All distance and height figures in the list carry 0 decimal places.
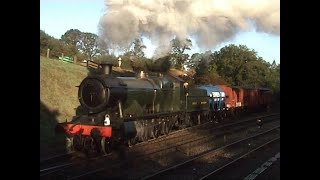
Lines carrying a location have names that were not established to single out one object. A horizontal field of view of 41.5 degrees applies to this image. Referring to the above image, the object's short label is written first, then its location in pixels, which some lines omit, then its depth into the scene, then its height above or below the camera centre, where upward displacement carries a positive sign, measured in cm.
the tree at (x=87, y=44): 5725 +699
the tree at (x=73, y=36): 6291 +851
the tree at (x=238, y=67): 5381 +328
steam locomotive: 1233 -58
